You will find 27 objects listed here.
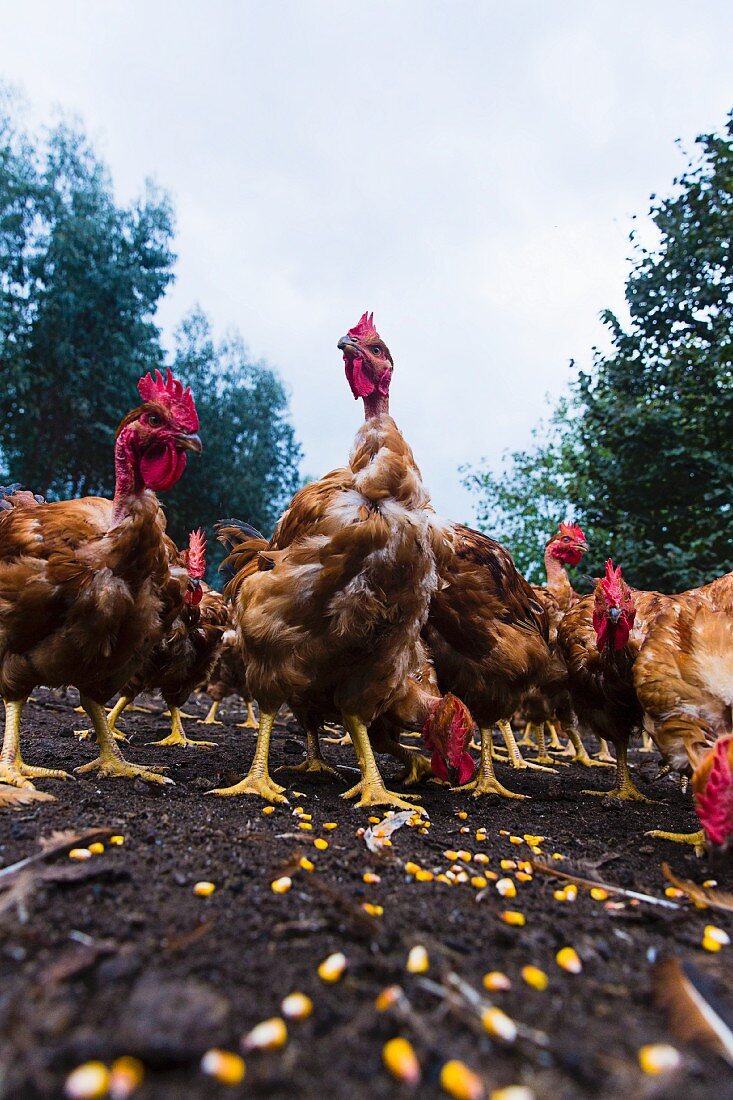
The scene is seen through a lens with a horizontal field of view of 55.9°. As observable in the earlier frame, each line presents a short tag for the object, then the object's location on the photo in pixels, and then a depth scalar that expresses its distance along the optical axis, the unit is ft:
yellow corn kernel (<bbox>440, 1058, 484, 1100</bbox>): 0.59
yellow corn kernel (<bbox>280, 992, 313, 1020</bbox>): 0.67
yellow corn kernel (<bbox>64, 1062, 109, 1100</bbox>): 0.55
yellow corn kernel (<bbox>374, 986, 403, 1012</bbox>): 0.69
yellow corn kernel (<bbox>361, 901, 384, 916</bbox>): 0.90
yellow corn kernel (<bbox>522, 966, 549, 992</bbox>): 0.77
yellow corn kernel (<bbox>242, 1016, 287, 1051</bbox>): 0.62
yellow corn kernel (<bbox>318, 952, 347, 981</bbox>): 0.74
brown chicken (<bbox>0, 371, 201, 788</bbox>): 1.56
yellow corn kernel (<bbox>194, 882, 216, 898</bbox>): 0.93
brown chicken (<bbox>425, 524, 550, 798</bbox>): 2.01
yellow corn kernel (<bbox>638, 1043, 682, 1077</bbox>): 0.63
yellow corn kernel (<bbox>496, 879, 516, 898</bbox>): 1.04
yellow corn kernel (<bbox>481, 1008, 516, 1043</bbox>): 0.66
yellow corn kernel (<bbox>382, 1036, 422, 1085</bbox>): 0.60
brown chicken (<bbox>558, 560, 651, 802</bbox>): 1.84
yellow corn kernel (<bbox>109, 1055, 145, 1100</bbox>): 0.56
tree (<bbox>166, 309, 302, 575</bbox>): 46.46
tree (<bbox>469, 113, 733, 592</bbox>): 22.71
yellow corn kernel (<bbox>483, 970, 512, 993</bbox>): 0.75
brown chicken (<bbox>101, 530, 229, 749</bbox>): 2.58
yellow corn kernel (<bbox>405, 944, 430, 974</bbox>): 0.76
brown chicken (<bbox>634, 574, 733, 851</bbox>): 1.36
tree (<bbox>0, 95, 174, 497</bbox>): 38.63
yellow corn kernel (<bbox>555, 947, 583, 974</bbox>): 0.81
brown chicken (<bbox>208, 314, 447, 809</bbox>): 1.55
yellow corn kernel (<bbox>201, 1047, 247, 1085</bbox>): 0.58
